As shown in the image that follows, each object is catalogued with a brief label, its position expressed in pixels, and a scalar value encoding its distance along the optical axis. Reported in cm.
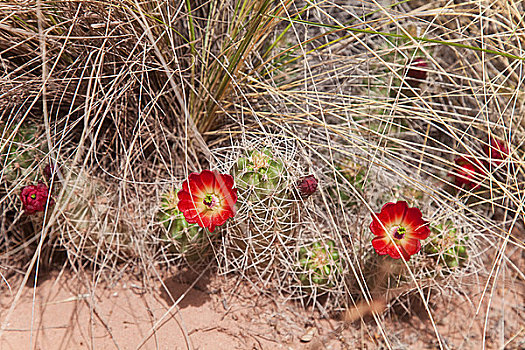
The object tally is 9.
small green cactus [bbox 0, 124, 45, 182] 121
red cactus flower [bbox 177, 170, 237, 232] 118
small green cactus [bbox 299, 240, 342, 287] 123
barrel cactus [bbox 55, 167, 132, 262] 122
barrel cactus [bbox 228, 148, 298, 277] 120
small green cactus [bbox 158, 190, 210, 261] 121
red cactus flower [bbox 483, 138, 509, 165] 126
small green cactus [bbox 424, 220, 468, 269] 122
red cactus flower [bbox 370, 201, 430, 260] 118
